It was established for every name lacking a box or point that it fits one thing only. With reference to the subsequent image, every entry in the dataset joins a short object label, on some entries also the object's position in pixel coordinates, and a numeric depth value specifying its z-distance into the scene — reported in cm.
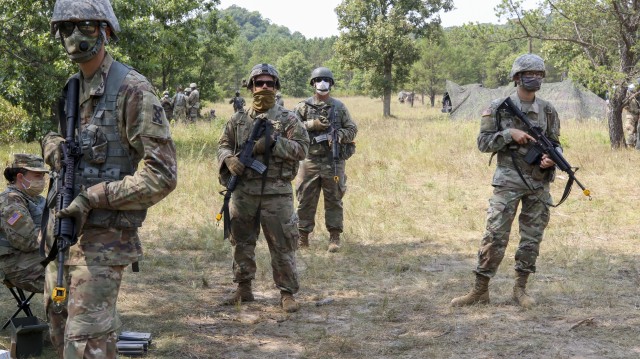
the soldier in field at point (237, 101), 2134
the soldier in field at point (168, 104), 2145
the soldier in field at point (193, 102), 2367
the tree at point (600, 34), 1324
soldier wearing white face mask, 787
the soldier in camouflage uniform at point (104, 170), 300
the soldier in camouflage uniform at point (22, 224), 479
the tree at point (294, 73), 6375
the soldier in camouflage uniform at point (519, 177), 564
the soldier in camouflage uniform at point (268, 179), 560
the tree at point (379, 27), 2853
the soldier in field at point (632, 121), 1566
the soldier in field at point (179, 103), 2309
